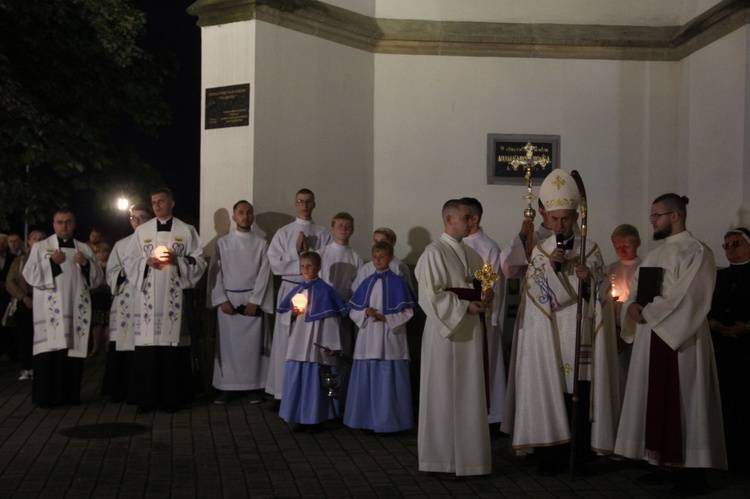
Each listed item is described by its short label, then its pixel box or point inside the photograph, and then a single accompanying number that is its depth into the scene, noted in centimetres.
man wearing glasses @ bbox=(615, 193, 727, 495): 766
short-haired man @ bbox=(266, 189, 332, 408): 1083
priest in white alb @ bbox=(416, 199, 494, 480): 777
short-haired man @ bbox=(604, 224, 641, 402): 935
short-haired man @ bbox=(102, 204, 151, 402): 1138
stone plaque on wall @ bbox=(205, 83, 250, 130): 1155
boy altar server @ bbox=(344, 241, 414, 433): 965
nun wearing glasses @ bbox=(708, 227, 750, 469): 840
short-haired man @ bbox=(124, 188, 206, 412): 1061
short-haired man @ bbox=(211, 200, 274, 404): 1118
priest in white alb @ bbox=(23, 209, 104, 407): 1091
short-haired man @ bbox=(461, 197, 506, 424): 1000
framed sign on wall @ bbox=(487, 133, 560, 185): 1295
